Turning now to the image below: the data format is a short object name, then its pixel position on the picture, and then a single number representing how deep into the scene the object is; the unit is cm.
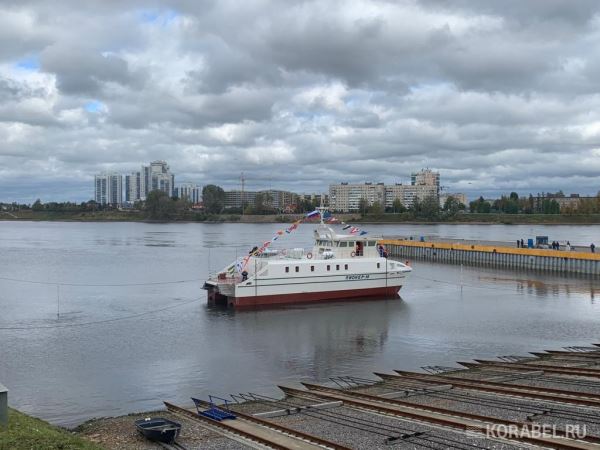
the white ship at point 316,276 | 4762
